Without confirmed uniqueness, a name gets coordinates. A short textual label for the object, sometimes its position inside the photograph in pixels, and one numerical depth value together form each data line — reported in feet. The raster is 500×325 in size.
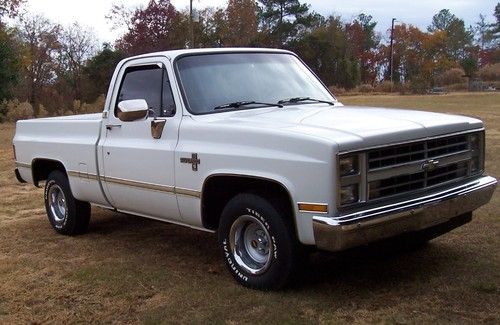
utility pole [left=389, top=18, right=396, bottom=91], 259.10
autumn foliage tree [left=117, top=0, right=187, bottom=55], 168.55
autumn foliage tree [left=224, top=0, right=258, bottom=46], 189.86
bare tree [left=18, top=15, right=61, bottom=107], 168.86
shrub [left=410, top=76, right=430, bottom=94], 200.75
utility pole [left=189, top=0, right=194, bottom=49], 127.56
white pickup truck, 14.23
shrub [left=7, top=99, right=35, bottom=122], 105.60
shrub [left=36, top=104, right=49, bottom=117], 112.47
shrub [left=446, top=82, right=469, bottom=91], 226.79
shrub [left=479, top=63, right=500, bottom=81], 257.55
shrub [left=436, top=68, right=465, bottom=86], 243.70
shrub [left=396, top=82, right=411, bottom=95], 203.76
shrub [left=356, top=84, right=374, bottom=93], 211.00
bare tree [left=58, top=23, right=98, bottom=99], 172.86
